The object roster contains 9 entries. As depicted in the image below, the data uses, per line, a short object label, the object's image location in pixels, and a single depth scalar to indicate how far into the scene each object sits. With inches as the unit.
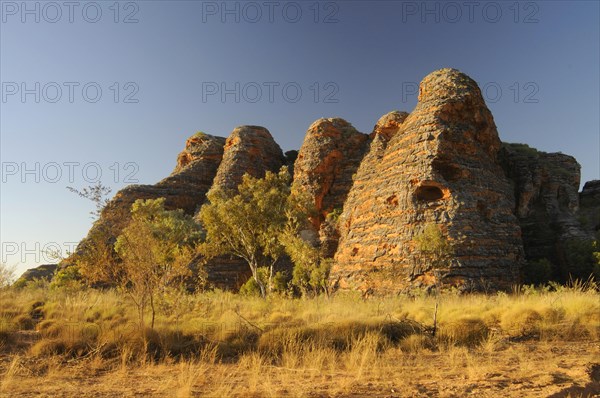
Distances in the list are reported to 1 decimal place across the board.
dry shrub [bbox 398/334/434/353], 319.9
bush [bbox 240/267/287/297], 928.3
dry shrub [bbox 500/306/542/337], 374.6
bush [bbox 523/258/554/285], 824.9
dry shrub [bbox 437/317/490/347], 346.8
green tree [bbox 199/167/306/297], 853.8
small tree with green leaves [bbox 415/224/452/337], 689.7
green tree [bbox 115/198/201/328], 372.5
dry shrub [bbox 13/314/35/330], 430.0
